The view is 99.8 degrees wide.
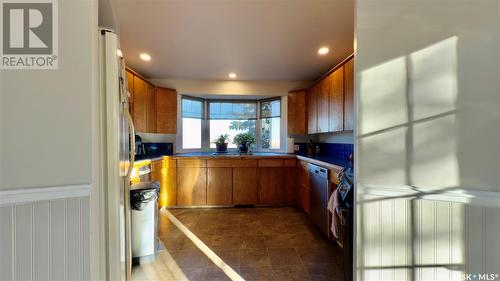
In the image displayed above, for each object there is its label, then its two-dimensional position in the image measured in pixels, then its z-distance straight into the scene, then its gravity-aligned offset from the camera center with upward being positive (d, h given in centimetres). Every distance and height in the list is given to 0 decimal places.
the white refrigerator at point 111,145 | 123 -4
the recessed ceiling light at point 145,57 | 289 +115
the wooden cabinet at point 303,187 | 314 -76
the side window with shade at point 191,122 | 412 +34
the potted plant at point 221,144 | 413 -11
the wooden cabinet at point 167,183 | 343 -74
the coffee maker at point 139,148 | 332 -14
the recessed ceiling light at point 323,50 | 270 +115
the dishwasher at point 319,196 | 247 -74
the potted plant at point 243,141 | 408 -5
